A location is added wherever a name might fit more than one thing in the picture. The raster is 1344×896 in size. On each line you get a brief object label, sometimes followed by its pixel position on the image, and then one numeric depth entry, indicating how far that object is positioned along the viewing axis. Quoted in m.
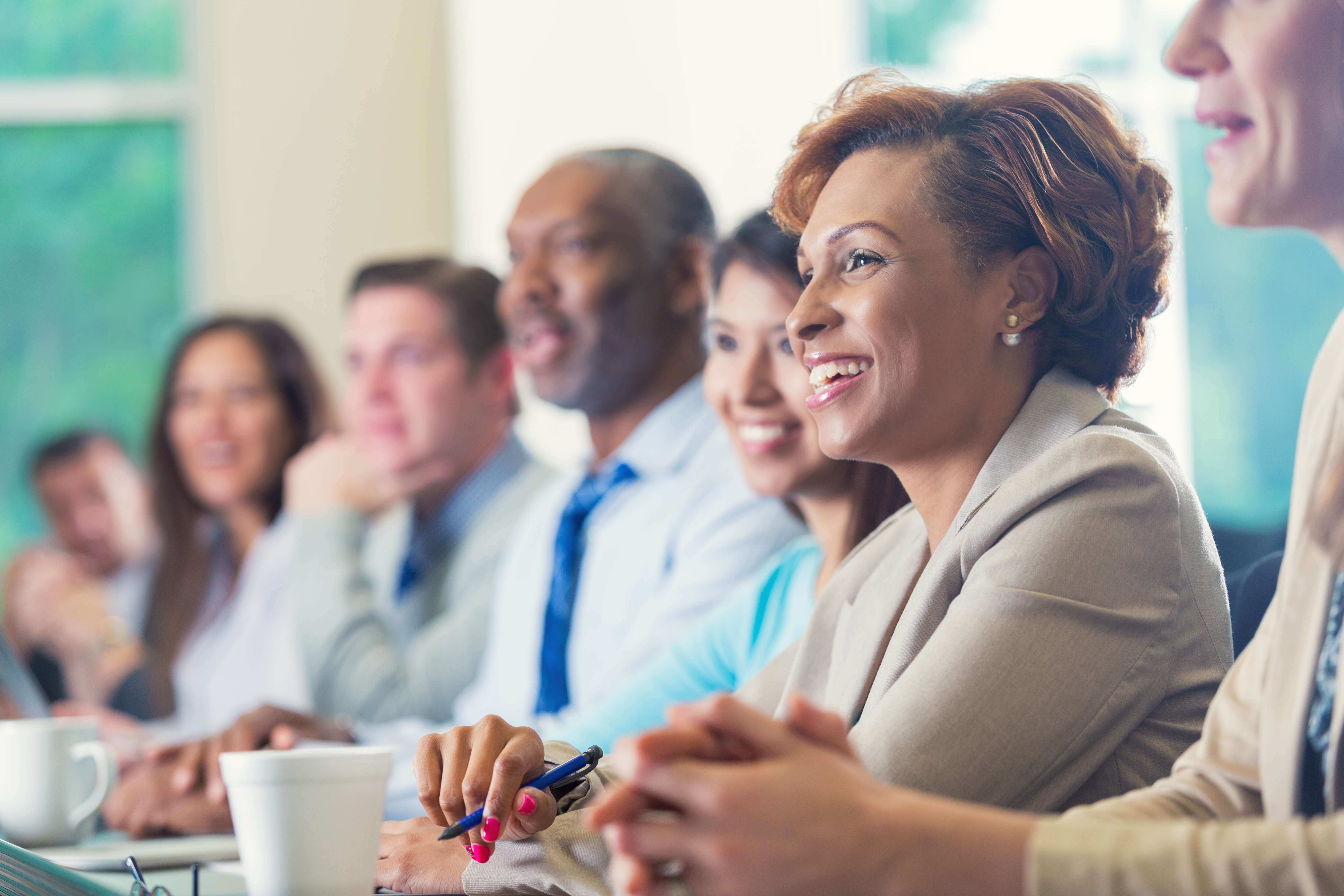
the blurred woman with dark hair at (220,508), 3.49
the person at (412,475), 3.03
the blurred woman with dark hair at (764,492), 2.34
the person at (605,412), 2.70
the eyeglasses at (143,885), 1.90
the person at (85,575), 3.88
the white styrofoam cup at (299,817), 1.87
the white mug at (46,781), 2.23
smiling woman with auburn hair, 1.87
